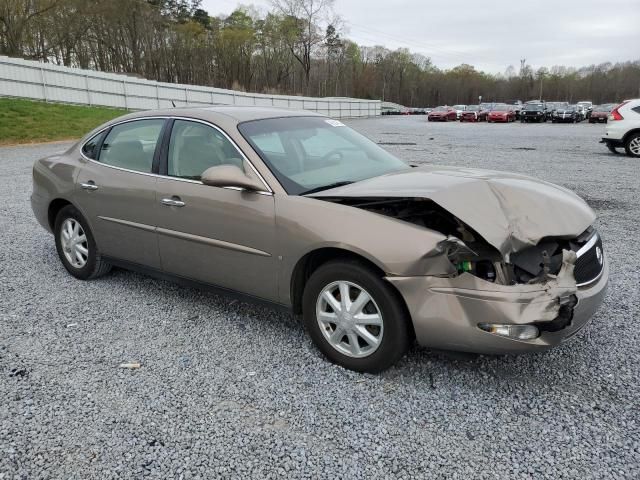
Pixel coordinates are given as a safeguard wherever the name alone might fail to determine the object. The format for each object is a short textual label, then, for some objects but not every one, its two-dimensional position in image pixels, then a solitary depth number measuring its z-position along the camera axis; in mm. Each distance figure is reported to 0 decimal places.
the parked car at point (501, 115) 41534
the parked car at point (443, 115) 46625
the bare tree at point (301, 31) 62875
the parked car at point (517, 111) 42456
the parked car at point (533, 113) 40625
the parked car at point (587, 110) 43394
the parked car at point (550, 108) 42141
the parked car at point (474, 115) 45381
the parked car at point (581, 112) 40800
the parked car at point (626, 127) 13883
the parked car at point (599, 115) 37562
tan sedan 2605
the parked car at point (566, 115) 39781
